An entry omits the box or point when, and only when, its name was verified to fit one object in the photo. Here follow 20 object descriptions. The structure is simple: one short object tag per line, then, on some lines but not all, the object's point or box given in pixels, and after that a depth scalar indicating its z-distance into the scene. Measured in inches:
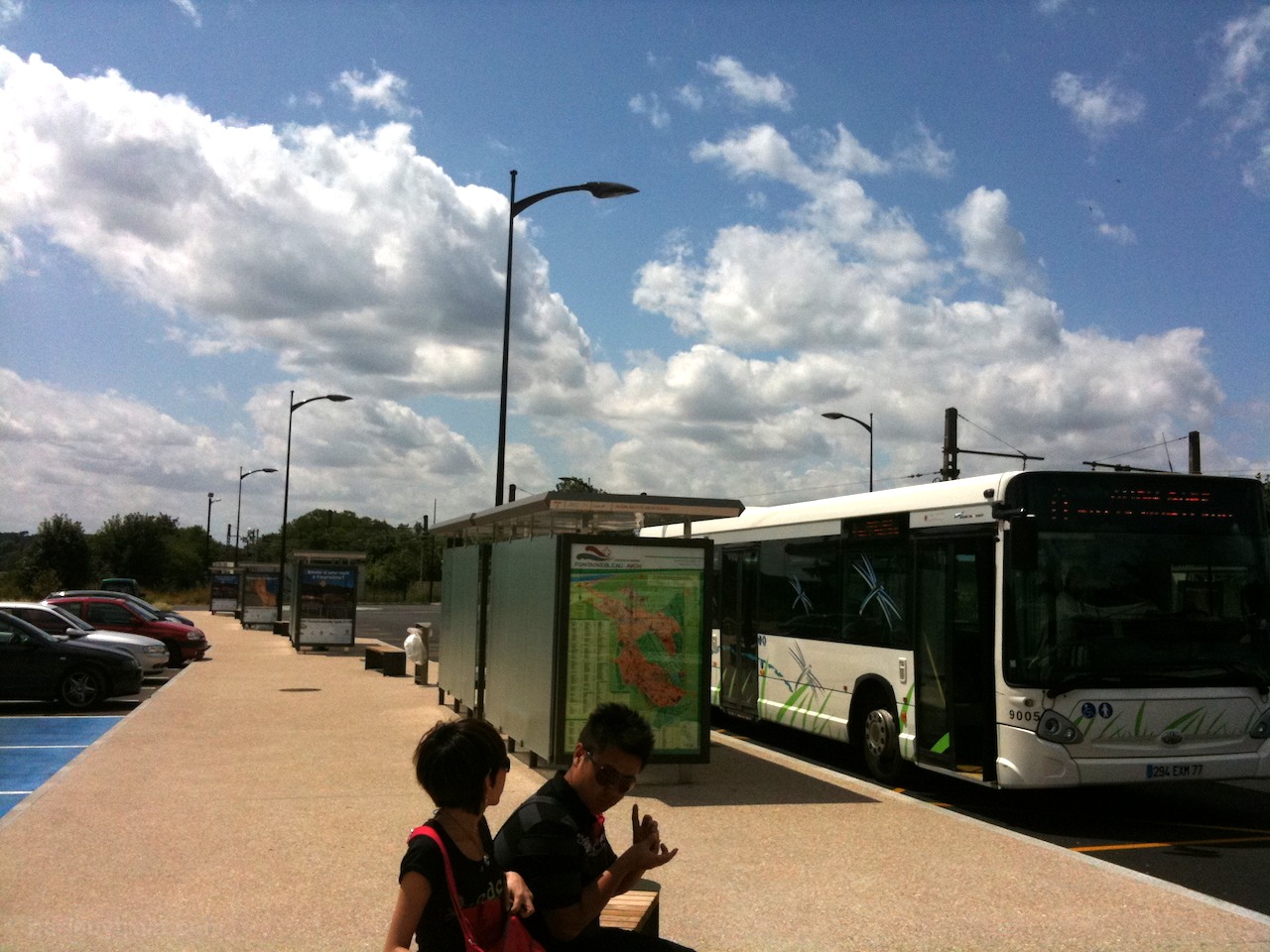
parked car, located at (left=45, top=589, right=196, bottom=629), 1109.7
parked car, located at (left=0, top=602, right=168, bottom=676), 840.9
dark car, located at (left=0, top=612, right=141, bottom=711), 699.4
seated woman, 125.9
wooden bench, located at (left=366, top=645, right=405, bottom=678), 944.3
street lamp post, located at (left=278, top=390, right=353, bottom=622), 1713.8
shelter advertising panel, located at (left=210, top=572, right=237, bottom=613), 2287.2
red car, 1036.5
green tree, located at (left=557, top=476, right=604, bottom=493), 3954.2
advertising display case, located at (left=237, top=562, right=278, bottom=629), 1718.8
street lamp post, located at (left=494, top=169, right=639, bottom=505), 715.4
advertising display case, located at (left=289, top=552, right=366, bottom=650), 1211.2
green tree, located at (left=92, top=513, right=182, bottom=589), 3730.3
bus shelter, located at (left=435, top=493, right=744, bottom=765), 434.6
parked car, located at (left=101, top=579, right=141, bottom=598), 2362.8
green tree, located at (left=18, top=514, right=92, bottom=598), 3289.9
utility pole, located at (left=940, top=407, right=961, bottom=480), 1316.4
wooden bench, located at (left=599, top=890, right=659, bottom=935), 182.7
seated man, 146.3
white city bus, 387.5
